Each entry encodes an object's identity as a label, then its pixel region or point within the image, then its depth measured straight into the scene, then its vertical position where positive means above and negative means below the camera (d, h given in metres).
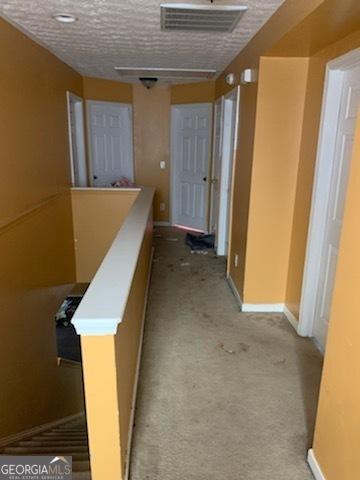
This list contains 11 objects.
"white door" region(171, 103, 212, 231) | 5.52 -0.31
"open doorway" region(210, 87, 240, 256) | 4.12 -0.22
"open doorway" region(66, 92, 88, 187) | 5.04 -0.01
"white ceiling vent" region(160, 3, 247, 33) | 2.22 +0.82
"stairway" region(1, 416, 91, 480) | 1.81 -1.84
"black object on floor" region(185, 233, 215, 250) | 5.04 -1.38
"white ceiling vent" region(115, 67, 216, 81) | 4.36 +0.86
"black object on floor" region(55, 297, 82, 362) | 4.61 -2.54
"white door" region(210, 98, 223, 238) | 4.69 -0.28
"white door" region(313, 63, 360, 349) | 2.22 -0.33
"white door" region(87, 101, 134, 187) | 5.52 +0.00
